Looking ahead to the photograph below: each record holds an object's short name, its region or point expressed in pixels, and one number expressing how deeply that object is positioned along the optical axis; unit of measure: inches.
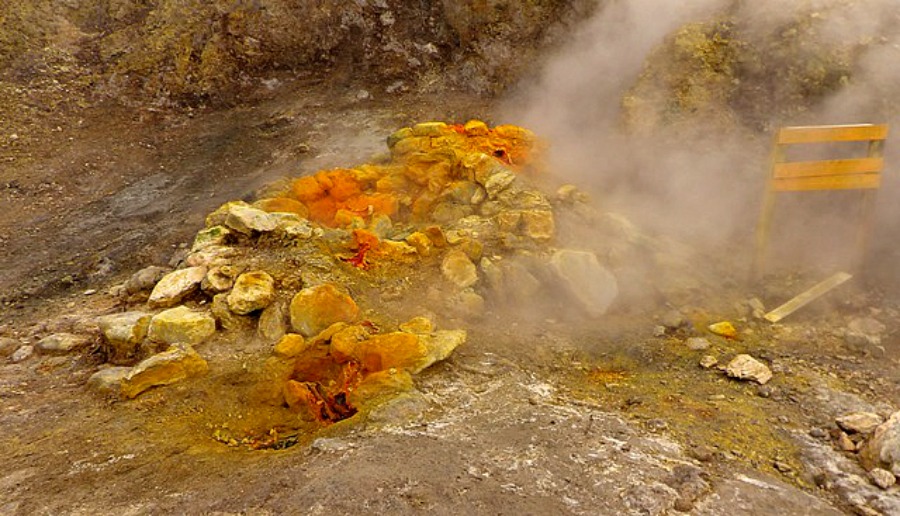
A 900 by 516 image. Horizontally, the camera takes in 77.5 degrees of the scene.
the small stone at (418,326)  175.8
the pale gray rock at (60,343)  182.4
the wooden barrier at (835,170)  195.5
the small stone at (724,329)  193.8
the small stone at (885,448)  126.3
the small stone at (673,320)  198.1
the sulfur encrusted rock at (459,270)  205.0
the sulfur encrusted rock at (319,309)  176.1
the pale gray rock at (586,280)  204.5
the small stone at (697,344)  185.9
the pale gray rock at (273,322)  175.8
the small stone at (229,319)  180.4
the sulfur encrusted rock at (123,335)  171.3
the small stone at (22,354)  180.7
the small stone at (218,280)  190.2
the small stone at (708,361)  175.9
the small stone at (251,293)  181.3
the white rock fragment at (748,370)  167.5
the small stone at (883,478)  122.3
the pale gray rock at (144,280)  209.2
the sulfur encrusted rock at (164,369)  154.8
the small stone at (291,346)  165.8
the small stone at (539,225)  225.8
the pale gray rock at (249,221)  216.4
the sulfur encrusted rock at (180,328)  172.6
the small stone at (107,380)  157.2
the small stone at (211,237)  218.2
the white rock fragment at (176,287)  190.5
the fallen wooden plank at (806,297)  199.9
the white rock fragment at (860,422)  140.8
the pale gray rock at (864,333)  186.9
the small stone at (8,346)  185.2
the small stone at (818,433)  143.3
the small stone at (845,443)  137.6
